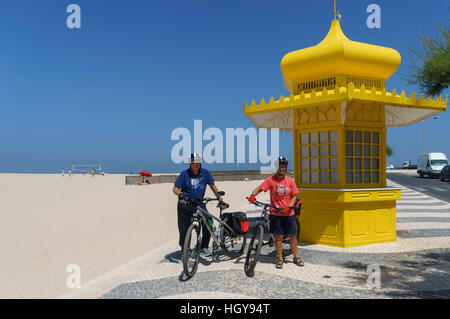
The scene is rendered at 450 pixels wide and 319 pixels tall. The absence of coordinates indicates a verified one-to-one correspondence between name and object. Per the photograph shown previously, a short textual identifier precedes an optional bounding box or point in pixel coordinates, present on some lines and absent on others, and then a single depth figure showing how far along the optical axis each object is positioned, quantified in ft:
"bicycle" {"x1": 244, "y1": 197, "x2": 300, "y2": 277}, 17.61
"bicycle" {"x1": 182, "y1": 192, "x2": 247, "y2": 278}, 17.47
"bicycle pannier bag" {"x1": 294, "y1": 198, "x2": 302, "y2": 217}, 21.26
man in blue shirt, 20.41
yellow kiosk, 23.66
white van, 116.57
